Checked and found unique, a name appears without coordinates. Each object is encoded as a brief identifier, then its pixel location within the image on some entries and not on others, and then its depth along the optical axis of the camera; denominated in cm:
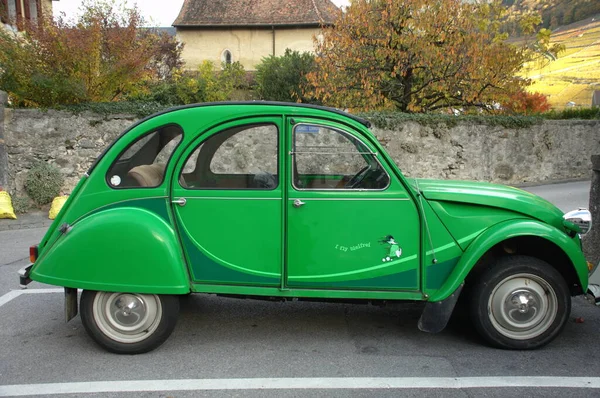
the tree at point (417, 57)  1501
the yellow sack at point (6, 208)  1074
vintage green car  417
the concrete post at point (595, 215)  580
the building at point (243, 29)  3769
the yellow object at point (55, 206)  1091
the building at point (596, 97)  2742
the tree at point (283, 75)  2694
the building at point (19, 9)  1645
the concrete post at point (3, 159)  1154
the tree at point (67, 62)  1199
